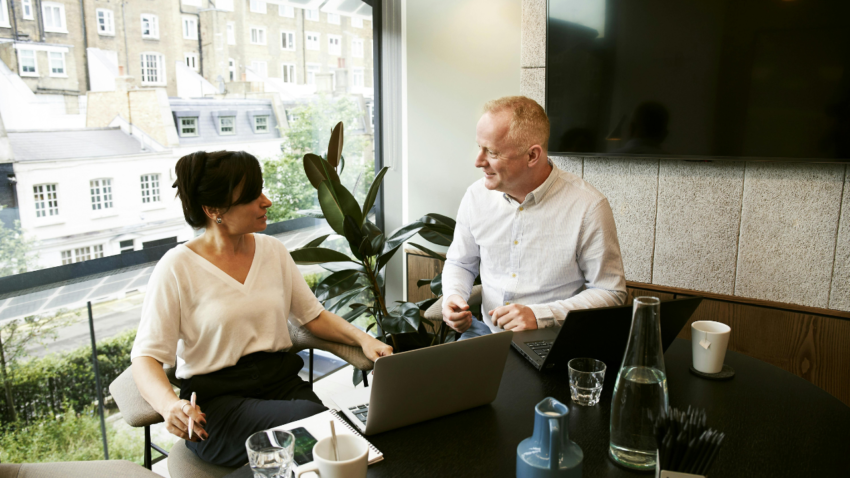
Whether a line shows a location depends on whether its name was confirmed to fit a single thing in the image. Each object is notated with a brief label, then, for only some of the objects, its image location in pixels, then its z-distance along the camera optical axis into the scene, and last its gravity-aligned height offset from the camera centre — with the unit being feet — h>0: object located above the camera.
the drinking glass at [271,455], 2.97 -1.65
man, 6.27 -0.98
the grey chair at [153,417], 4.72 -2.28
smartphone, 3.21 -1.76
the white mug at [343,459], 2.70 -1.54
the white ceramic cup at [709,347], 4.33 -1.56
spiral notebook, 3.29 -1.77
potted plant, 8.38 -1.65
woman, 4.99 -1.69
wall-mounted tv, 7.10 +0.89
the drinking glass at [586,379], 3.87 -1.61
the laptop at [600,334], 3.93 -1.40
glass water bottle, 3.09 -1.37
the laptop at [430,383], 3.34 -1.50
